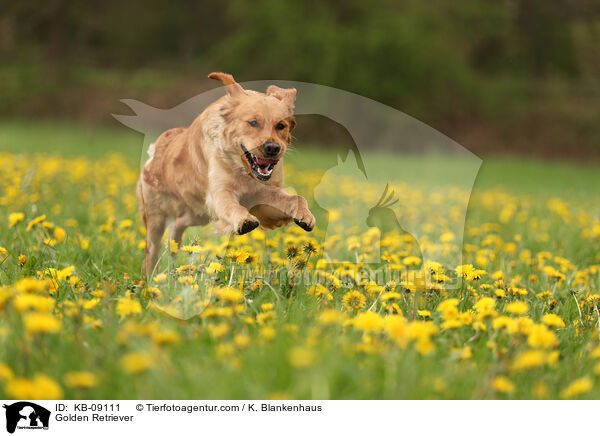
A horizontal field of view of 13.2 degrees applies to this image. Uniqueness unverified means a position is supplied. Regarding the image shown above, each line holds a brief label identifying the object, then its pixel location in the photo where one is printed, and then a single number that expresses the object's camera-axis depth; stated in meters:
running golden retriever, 6.30
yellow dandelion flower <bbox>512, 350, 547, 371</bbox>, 5.93
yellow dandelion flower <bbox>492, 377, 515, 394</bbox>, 5.99
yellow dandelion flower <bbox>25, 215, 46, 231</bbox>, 6.85
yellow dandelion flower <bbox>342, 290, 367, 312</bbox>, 6.55
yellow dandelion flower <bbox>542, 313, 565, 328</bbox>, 6.20
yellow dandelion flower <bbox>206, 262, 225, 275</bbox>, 6.43
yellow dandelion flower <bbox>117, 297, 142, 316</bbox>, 6.24
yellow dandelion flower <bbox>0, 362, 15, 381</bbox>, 5.85
